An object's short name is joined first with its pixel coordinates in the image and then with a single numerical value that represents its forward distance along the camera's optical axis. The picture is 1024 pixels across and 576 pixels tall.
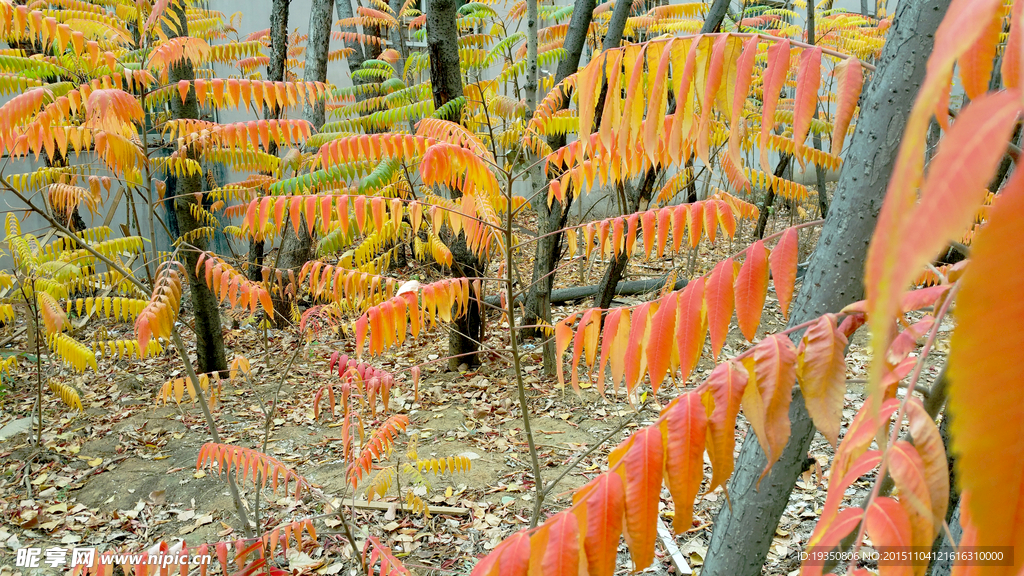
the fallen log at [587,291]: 6.45
